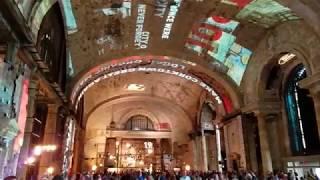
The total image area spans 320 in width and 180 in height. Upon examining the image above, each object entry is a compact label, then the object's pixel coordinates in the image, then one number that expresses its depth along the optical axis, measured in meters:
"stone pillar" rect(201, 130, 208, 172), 17.05
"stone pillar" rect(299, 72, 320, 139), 7.64
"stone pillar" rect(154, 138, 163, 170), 20.27
